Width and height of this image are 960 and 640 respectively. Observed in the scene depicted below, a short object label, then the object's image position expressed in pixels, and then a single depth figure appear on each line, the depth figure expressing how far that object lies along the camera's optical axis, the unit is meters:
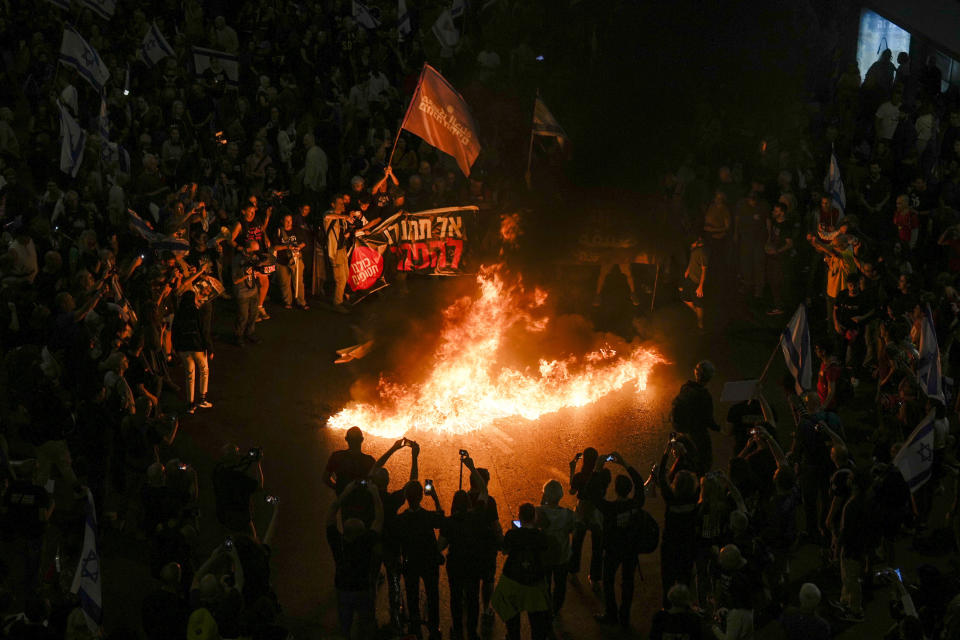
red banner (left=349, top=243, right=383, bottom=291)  17.50
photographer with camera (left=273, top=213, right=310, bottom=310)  16.81
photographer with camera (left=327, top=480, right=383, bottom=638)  8.94
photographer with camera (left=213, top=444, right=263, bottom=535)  9.79
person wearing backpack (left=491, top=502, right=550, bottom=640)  8.86
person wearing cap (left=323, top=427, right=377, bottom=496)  10.20
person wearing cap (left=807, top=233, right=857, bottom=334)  15.34
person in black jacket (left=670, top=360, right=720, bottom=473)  11.60
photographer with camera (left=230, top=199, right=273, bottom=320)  16.06
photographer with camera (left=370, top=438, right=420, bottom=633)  9.49
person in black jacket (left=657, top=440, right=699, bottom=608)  9.58
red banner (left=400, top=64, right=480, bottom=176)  15.59
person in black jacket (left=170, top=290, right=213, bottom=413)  13.48
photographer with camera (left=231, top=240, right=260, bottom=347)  15.59
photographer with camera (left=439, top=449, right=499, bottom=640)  9.16
